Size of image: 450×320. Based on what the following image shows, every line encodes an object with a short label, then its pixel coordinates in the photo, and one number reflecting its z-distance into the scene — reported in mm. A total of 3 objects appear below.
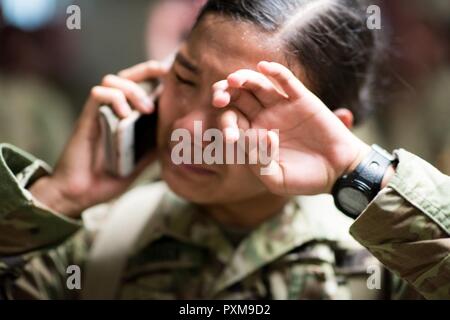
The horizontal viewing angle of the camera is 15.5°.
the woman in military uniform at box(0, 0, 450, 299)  1403
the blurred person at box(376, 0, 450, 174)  1623
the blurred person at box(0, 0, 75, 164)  2136
